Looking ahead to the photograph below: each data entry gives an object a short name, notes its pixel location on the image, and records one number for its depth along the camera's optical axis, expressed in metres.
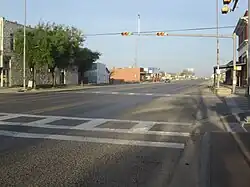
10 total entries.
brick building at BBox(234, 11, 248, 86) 42.31
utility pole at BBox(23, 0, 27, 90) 30.59
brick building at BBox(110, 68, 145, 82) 97.71
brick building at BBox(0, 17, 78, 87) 33.88
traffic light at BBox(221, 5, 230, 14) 10.52
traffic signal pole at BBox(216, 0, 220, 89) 30.52
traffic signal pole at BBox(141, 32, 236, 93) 25.64
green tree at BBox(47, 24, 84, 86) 34.63
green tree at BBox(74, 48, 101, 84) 42.00
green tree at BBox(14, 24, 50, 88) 33.11
